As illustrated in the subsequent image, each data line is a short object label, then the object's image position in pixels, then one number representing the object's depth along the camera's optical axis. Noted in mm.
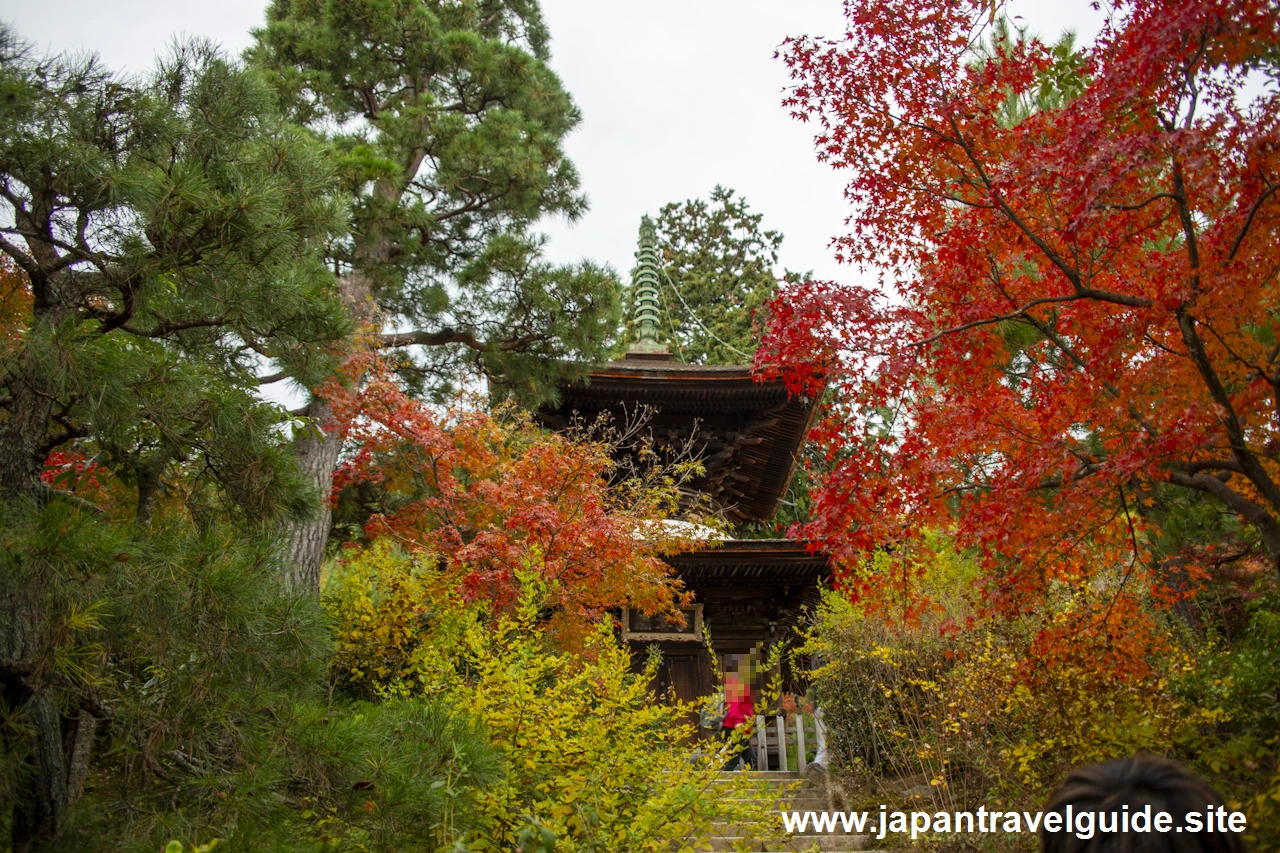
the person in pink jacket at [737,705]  9539
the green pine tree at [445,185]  9586
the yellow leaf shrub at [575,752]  3633
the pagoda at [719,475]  10453
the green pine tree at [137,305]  2658
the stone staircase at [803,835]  4031
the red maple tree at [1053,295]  3734
